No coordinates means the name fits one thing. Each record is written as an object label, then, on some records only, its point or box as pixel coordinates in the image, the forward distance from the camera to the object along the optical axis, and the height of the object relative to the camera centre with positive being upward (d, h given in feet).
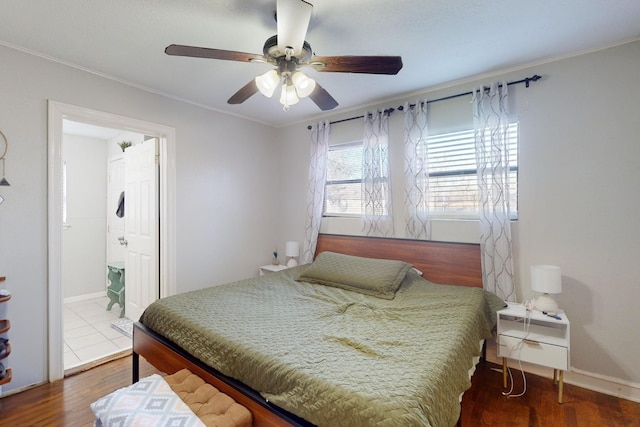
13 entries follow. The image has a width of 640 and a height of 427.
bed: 3.88 -2.24
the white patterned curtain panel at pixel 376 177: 10.41 +1.26
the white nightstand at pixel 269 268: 12.56 -2.36
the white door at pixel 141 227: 10.19 -0.52
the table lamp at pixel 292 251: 12.36 -1.60
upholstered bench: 4.10 -2.83
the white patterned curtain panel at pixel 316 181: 12.00 +1.29
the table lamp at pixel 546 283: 6.91 -1.65
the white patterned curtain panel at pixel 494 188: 8.15 +0.71
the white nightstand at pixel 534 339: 6.70 -2.95
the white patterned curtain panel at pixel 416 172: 9.61 +1.35
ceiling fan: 4.74 +2.80
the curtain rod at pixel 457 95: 7.92 +3.58
